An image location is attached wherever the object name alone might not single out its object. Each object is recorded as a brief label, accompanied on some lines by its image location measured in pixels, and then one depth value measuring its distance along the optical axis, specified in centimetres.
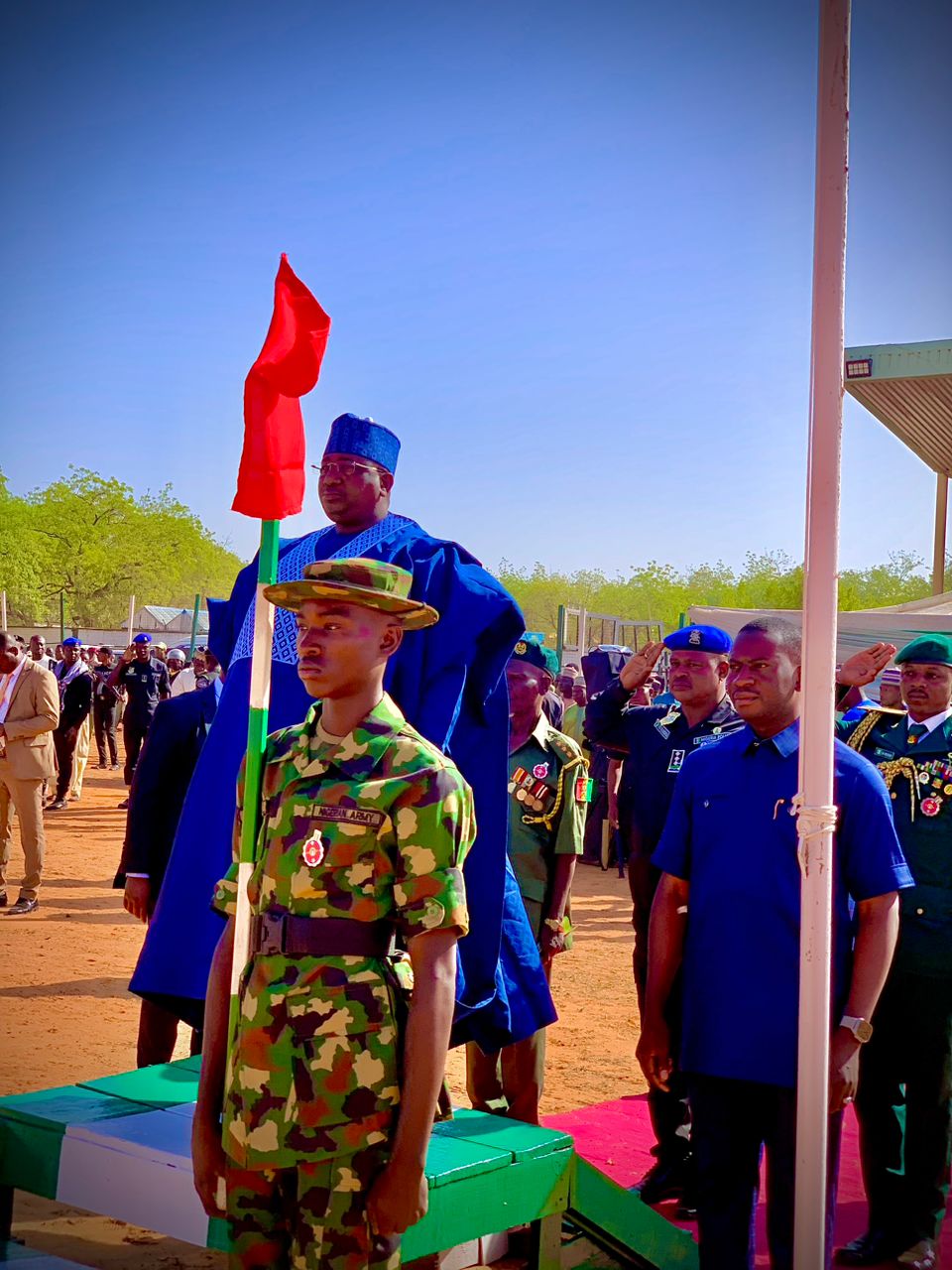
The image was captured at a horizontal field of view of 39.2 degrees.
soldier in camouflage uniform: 265
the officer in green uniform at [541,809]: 577
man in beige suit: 1073
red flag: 308
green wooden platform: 342
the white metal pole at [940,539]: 2072
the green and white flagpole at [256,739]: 288
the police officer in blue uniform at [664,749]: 537
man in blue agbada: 393
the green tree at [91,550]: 6076
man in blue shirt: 364
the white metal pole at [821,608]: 289
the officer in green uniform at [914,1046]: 491
